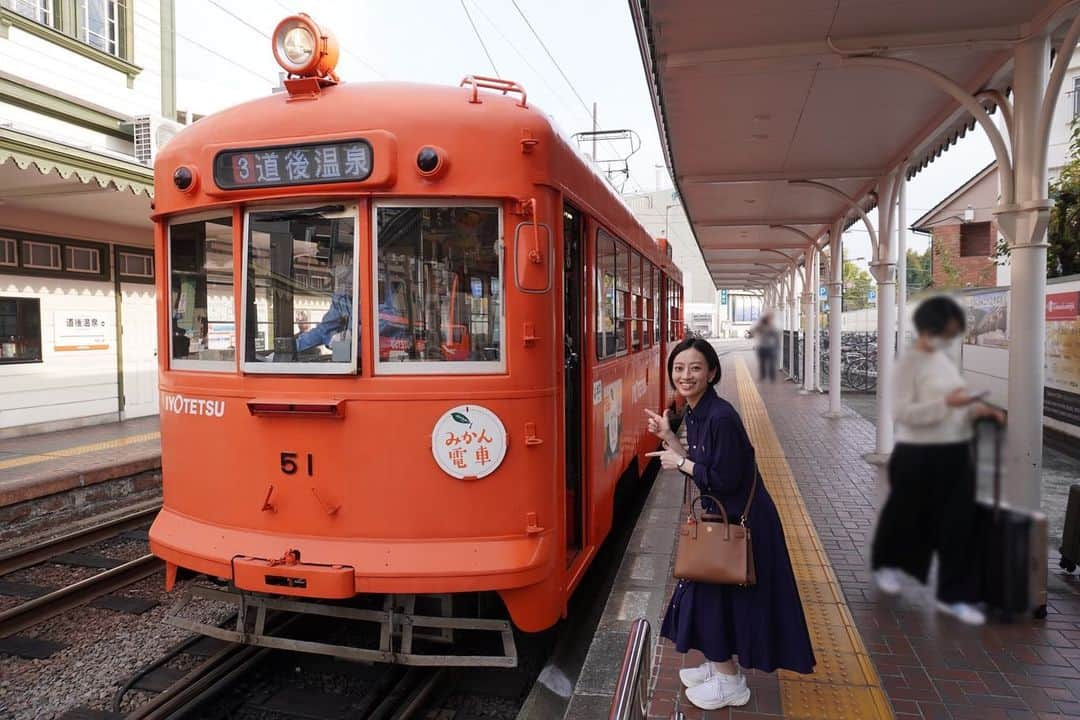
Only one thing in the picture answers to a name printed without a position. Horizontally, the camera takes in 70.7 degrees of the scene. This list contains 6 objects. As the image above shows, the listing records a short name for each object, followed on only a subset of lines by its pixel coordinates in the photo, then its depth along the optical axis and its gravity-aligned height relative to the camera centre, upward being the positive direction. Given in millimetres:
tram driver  3619 +67
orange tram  3559 -71
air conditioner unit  11859 +3176
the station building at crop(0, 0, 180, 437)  10031 +1764
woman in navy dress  3037 -922
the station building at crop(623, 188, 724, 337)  13797 +1570
